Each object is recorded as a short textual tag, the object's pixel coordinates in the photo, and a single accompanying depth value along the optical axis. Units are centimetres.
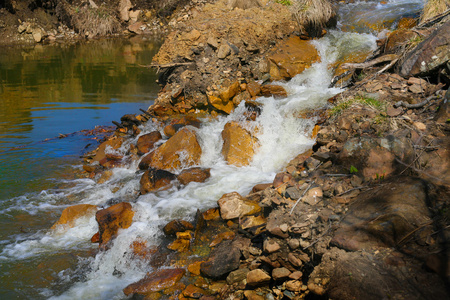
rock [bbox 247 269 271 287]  335
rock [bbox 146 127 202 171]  622
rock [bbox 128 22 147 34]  2003
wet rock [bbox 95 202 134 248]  454
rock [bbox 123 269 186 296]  370
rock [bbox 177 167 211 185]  571
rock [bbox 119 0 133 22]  2031
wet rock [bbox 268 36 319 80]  802
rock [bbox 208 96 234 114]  749
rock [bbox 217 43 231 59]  794
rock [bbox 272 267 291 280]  328
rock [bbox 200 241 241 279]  373
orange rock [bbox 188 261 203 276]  389
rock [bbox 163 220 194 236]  451
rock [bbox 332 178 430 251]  283
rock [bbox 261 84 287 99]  746
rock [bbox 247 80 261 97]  753
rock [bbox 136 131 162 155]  685
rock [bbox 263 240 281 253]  346
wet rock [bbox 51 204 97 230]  491
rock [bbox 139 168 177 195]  561
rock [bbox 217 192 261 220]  464
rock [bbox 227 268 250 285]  361
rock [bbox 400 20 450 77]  524
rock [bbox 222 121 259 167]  622
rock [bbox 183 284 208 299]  357
